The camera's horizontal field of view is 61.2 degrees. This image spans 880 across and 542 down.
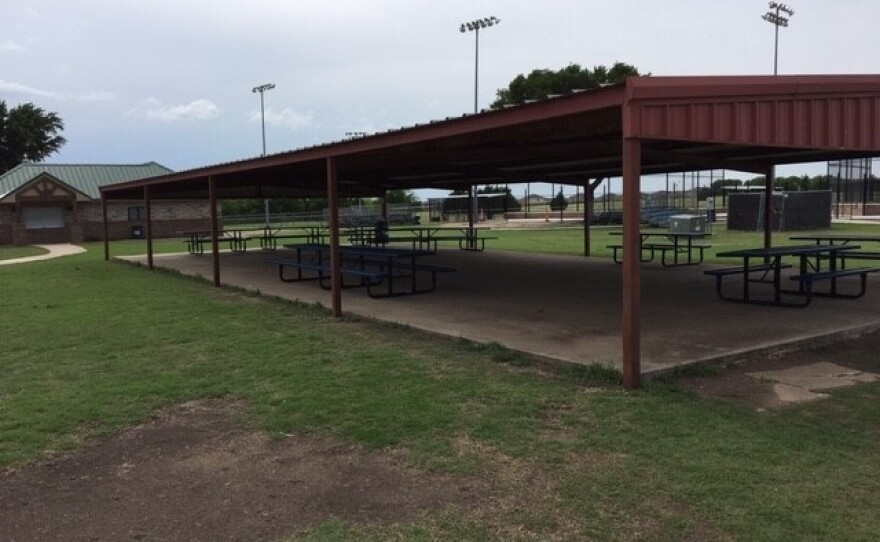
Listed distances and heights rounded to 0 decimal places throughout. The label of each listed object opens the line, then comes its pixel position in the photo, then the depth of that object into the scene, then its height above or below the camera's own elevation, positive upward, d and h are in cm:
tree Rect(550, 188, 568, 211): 5251 +117
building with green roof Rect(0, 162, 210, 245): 3247 +93
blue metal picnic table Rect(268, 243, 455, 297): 1157 -83
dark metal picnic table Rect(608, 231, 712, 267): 1522 -90
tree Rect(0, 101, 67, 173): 5375 +696
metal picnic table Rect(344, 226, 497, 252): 2196 -52
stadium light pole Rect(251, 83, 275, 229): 5566 +1029
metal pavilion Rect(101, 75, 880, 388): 562 +92
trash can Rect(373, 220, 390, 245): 2233 -34
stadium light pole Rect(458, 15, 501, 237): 4394 +1231
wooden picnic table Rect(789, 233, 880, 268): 1048 -60
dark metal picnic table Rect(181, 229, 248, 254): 2394 -61
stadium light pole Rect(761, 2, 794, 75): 4684 +1259
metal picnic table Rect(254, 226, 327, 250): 2395 -56
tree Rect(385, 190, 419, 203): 6158 +219
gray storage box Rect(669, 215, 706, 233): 2512 -23
